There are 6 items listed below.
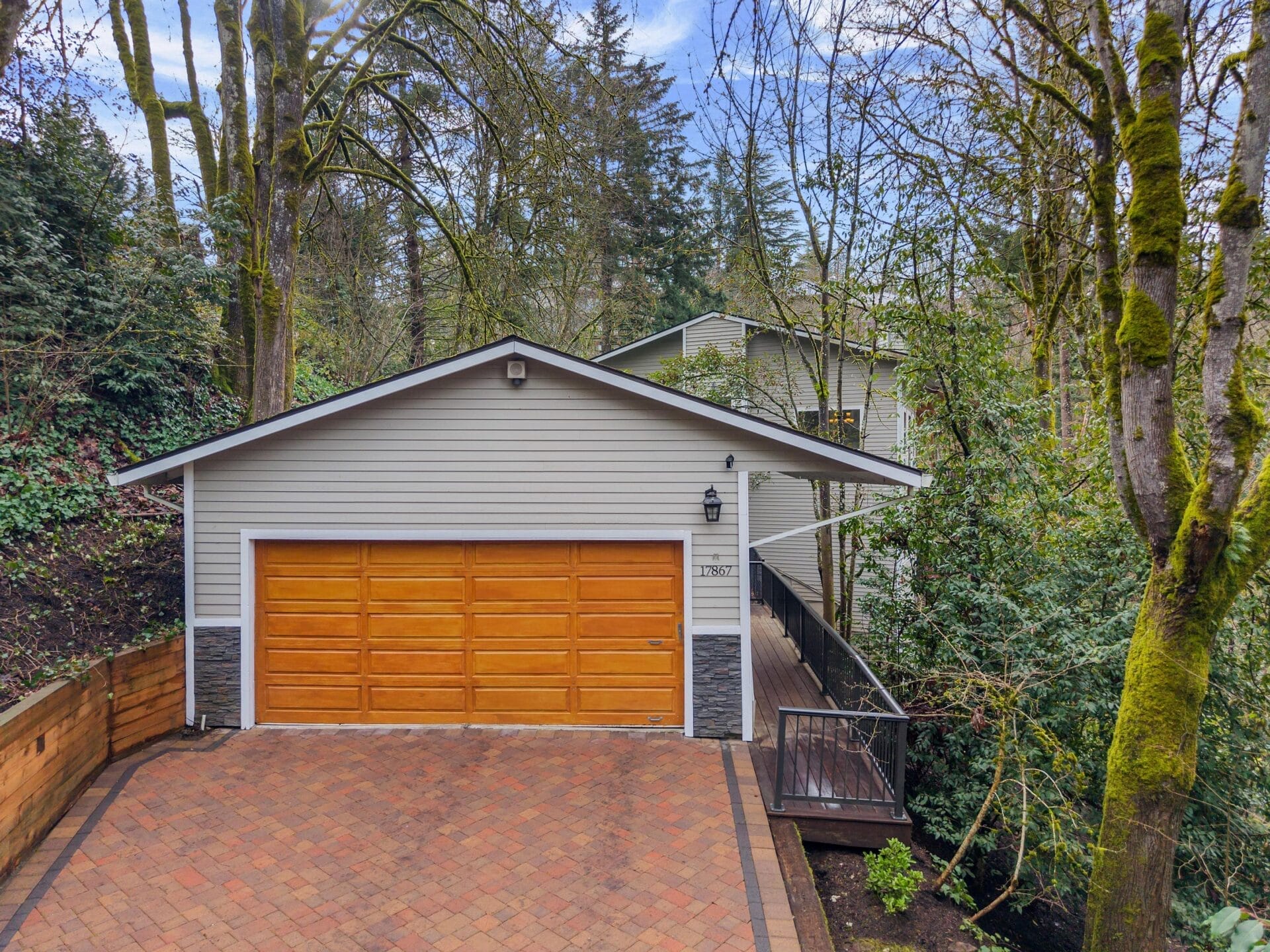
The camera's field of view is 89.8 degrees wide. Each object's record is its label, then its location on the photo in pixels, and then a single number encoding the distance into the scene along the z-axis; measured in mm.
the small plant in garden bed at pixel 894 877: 4426
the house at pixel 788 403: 11125
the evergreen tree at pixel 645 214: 17625
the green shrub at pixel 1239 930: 1569
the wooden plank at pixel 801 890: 3939
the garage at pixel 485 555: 6371
